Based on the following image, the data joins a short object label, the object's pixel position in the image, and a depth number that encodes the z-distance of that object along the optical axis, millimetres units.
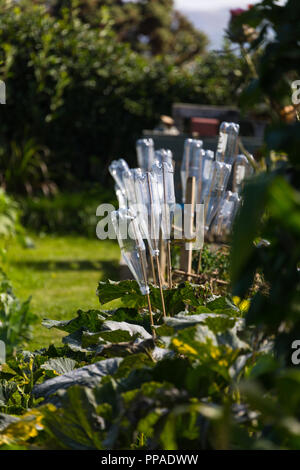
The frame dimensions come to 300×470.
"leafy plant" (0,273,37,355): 6312
